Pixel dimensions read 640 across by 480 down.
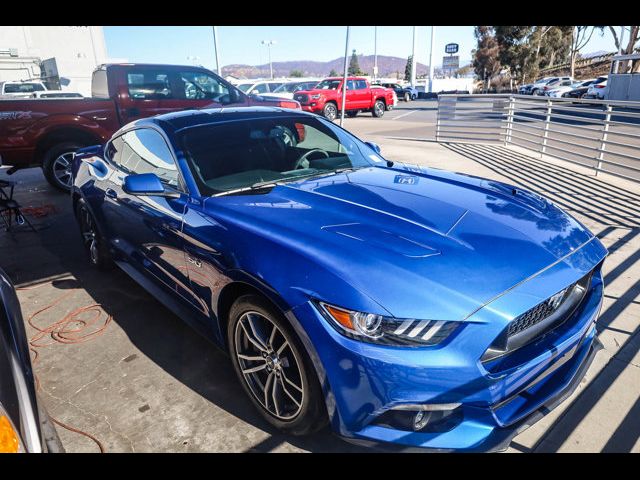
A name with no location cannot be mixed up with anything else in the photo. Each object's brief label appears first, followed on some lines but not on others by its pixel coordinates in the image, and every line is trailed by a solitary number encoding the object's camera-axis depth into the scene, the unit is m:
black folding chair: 5.72
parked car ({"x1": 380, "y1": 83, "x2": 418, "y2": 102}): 41.28
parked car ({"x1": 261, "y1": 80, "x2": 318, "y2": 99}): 23.79
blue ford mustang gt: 1.81
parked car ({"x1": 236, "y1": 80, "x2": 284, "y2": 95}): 24.06
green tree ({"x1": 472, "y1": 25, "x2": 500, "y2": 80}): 56.28
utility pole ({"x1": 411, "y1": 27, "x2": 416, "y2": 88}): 50.72
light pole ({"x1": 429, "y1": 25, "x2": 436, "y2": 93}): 47.86
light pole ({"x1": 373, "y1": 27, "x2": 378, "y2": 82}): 61.41
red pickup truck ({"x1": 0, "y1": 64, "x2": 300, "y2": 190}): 7.22
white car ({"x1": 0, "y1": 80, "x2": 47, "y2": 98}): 21.32
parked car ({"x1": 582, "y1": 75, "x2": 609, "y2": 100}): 30.42
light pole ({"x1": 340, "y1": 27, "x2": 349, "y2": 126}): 10.70
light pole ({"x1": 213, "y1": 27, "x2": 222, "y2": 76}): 23.87
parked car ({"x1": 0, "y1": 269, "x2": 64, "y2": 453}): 1.45
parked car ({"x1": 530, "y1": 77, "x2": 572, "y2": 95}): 37.25
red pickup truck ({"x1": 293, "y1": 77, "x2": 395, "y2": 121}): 20.78
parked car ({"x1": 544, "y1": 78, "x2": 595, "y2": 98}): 34.62
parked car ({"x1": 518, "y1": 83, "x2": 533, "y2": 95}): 41.00
